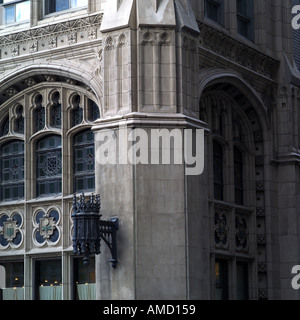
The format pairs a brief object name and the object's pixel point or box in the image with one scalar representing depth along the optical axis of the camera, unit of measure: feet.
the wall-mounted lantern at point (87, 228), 96.68
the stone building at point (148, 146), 99.66
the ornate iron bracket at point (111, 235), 98.43
